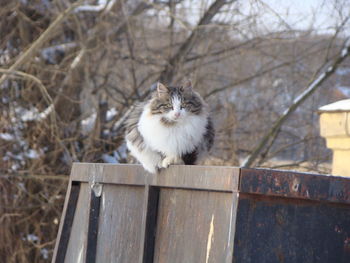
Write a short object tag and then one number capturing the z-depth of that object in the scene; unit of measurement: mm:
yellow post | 9594
